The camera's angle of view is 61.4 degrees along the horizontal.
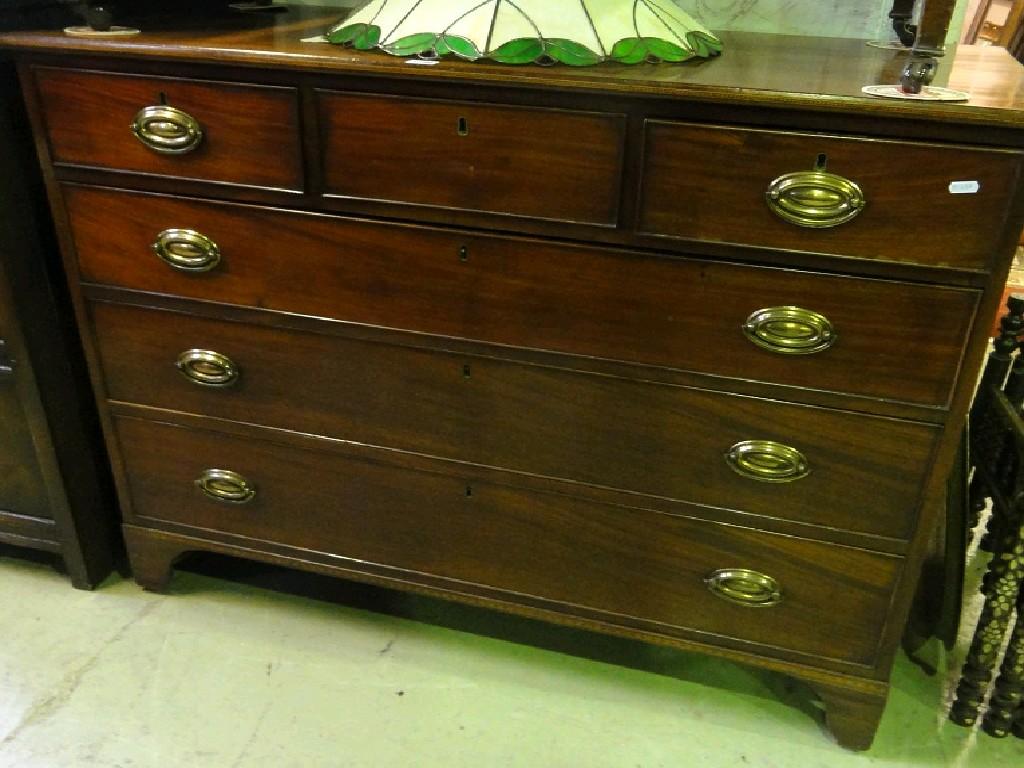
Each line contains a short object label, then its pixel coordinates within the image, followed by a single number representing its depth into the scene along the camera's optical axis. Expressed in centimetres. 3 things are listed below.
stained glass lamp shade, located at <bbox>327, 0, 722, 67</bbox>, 108
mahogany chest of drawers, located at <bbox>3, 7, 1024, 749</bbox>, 101
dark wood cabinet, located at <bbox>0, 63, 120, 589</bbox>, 132
